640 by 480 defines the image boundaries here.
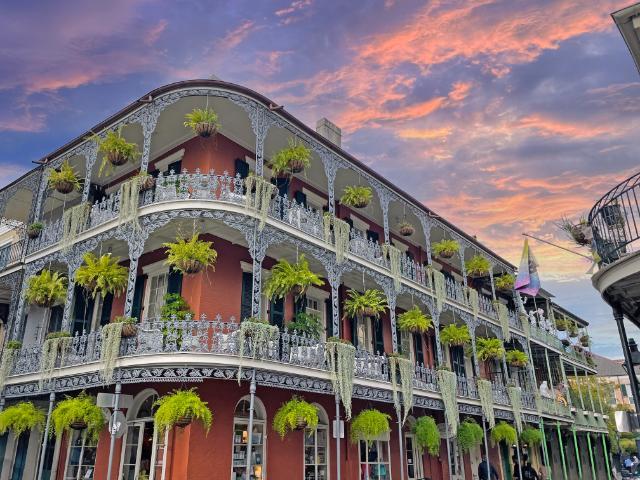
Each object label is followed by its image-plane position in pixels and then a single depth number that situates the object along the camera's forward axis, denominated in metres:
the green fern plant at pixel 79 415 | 10.56
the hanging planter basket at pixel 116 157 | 12.58
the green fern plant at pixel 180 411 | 9.54
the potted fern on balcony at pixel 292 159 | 13.12
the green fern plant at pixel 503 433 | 18.35
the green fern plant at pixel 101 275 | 11.97
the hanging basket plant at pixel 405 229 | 17.92
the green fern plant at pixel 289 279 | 12.08
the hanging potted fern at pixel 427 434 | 14.84
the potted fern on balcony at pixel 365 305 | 14.27
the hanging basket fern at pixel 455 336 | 18.14
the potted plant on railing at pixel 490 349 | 19.67
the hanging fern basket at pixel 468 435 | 16.45
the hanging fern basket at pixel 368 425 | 12.76
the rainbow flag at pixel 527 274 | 19.97
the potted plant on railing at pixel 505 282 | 23.53
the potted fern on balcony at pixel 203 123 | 11.94
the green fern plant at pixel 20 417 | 11.82
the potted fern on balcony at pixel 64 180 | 13.77
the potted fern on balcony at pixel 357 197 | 15.30
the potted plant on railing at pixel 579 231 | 8.26
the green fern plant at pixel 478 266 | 21.48
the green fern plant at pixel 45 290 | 12.74
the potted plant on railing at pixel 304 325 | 13.21
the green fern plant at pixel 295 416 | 11.09
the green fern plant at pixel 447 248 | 19.31
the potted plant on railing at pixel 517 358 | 21.14
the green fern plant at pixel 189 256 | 10.77
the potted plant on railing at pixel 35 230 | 14.48
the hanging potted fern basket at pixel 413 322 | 15.74
